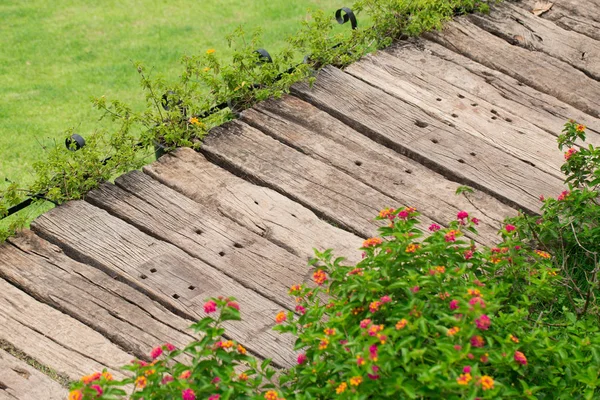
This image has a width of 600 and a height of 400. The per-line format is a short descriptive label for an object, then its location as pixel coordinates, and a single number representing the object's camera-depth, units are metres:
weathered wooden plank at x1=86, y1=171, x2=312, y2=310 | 6.54
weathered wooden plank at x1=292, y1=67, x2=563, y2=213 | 7.73
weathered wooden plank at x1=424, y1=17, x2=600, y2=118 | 9.21
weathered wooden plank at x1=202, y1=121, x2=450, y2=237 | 7.21
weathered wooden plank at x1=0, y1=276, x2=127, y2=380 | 5.78
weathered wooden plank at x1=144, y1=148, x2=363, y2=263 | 6.89
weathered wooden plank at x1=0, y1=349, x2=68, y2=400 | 5.55
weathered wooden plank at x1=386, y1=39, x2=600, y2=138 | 8.74
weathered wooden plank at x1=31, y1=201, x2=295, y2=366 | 6.08
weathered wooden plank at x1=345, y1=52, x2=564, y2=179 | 8.21
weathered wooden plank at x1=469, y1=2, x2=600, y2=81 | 9.83
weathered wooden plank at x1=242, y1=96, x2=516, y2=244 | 7.37
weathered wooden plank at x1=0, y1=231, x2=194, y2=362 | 5.99
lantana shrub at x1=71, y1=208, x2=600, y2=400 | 4.52
